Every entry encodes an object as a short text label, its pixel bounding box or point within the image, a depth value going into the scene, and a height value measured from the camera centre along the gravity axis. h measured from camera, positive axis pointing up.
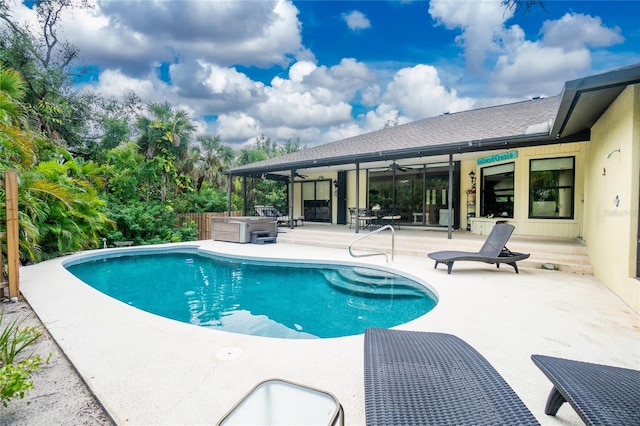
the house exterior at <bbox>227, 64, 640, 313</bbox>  4.48 +1.23
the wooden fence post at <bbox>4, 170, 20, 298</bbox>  4.72 -0.32
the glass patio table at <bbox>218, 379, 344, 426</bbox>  1.56 -1.04
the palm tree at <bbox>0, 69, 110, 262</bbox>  5.78 +0.37
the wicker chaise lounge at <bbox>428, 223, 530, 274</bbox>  6.41 -0.96
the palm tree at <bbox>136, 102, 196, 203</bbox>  14.66 +3.44
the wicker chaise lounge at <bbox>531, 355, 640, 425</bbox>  1.49 -0.98
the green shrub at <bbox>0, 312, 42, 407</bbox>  2.04 -1.22
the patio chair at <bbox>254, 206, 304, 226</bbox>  14.71 -0.18
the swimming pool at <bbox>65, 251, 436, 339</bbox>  4.79 -1.71
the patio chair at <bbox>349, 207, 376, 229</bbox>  13.34 -0.32
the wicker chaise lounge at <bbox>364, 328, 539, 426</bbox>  1.51 -1.02
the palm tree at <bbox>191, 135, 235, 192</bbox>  18.39 +2.79
